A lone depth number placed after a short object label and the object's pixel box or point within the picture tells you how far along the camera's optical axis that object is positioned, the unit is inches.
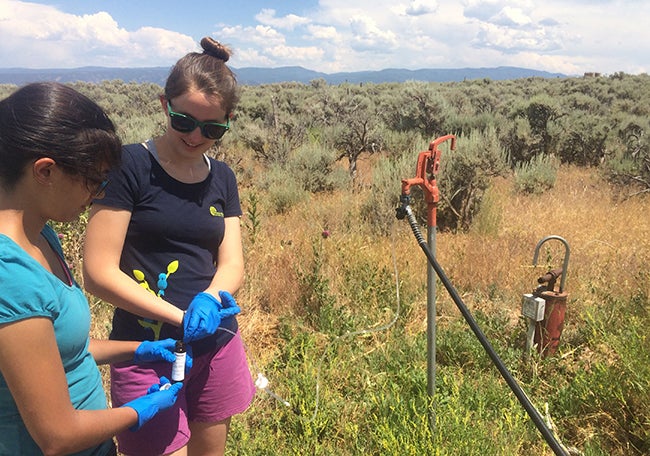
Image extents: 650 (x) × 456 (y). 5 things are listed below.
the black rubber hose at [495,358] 57.8
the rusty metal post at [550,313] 116.9
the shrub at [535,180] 323.6
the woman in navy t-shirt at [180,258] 57.0
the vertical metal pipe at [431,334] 88.0
